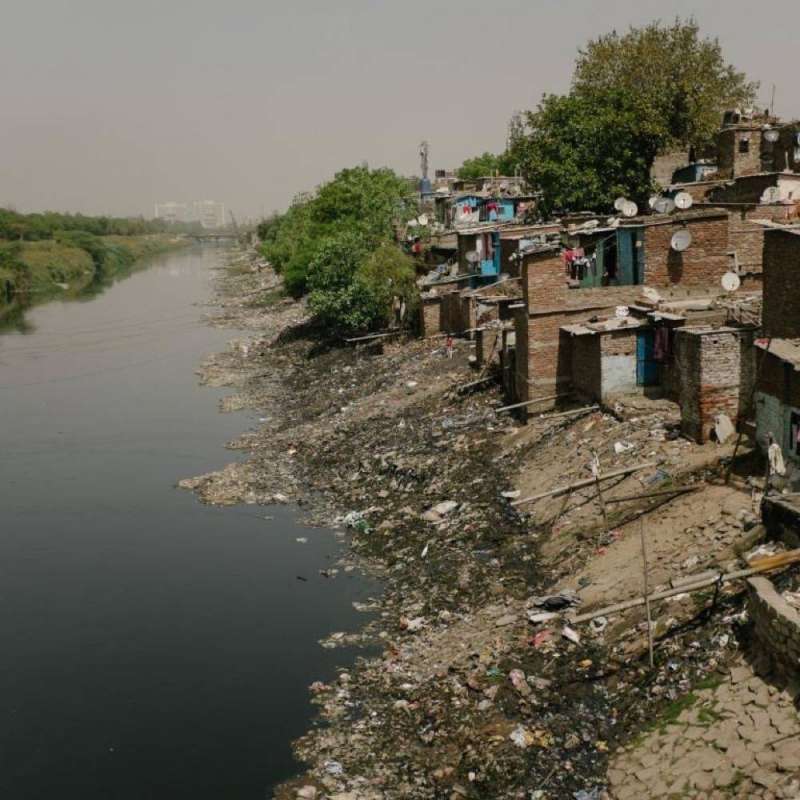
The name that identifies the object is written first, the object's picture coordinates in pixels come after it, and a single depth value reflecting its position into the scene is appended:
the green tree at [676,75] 31.17
